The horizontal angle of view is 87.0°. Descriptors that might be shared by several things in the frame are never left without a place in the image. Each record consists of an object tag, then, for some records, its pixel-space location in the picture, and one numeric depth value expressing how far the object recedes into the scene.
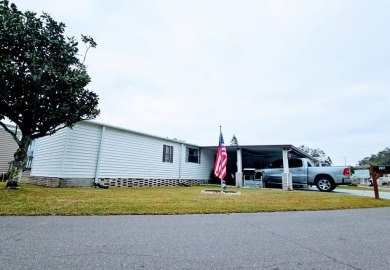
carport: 15.75
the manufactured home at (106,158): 10.35
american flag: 10.04
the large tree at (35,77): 7.40
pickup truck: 12.37
